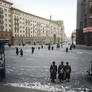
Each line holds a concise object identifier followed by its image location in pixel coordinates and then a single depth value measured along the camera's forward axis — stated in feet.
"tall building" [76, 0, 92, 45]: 140.26
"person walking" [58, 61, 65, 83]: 28.21
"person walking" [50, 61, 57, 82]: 28.11
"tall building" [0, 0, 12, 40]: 158.25
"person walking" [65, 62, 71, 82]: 28.43
